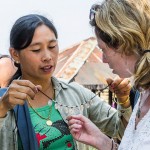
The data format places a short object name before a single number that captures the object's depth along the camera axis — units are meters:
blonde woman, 2.04
